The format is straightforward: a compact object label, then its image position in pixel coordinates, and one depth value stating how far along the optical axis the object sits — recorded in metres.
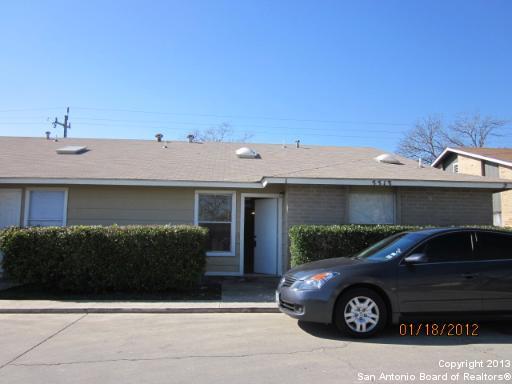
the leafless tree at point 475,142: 41.34
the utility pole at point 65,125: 36.55
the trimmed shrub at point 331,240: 9.82
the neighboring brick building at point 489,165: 19.19
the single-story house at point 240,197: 11.52
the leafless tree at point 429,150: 41.69
